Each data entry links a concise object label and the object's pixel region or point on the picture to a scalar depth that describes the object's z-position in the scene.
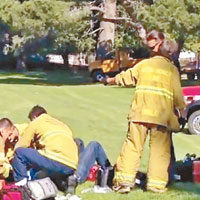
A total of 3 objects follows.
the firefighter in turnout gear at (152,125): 15.33
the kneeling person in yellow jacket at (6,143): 15.07
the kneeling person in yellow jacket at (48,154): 15.10
